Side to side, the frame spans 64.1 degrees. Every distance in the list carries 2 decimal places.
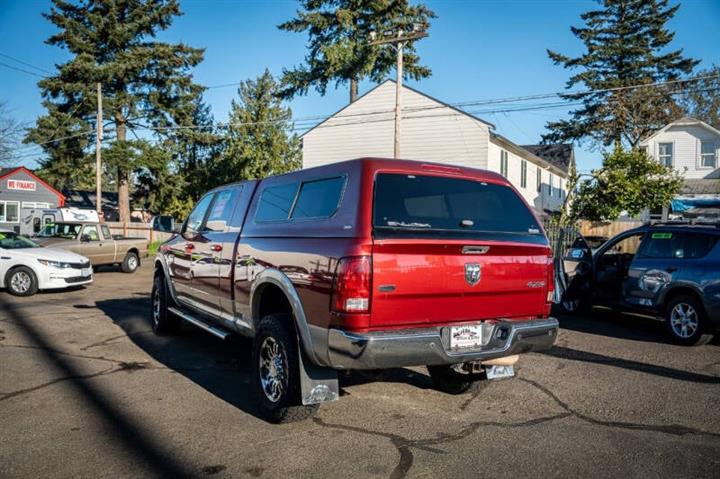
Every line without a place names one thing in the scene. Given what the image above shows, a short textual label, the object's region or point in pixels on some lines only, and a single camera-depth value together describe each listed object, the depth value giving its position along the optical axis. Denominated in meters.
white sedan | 11.60
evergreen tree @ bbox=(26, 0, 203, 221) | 33.59
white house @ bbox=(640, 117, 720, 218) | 30.23
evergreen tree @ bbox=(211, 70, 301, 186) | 34.22
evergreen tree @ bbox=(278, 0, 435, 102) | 30.59
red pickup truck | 3.86
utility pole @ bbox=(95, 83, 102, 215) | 28.34
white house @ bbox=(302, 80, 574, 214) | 24.98
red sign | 36.69
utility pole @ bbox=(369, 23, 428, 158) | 18.72
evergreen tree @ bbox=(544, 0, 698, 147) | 37.25
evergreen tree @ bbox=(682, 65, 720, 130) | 43.87
